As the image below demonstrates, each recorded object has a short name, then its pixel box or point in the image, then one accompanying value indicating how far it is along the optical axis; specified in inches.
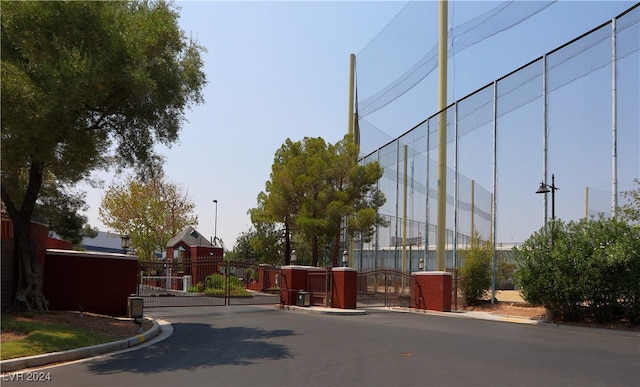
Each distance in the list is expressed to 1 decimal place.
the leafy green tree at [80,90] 460.8
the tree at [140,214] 1846.7
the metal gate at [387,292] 1125.2
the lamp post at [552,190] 850.1
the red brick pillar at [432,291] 1004.6
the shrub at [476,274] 1018.7
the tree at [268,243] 1579.7
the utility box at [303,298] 1020.5
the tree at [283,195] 1405.0
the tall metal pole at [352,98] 1702.8
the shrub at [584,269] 692.1
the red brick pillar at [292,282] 1034.1
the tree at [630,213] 747.9
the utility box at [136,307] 570.5
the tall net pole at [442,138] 1178.6
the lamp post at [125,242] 933.8
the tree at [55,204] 745.4
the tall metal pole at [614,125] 773.9
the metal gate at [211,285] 1028.5
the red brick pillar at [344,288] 984.3
